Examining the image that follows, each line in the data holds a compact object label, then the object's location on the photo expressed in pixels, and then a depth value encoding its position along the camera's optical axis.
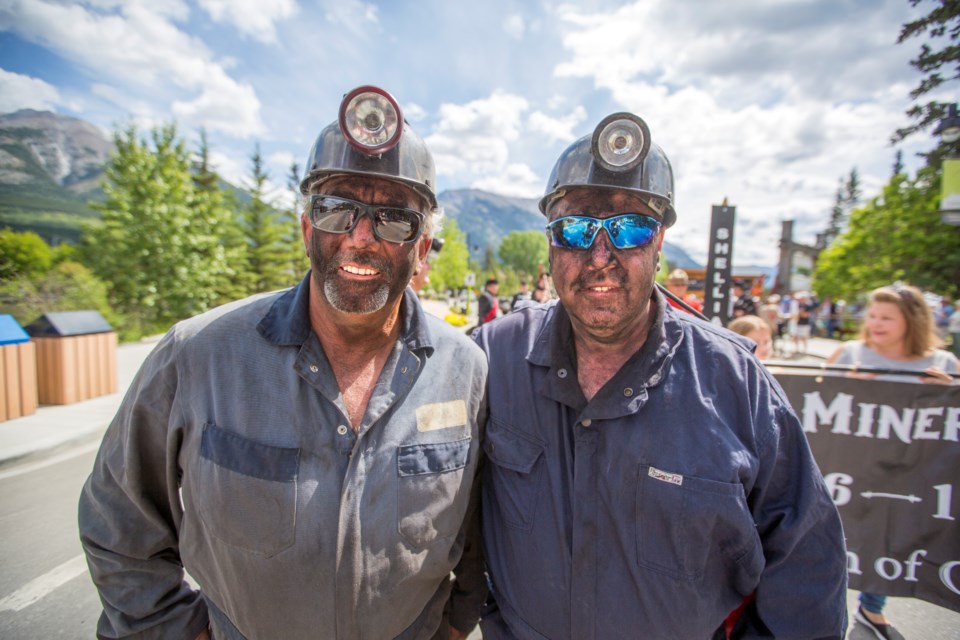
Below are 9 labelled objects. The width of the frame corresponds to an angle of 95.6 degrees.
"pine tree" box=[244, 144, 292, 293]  28.97
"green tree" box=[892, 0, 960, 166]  15.35
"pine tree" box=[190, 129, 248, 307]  19.03
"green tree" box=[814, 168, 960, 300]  15.70
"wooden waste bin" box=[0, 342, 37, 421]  6.20
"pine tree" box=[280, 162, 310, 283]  30.50
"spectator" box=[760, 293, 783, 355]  14.12
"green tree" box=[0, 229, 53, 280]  15.11
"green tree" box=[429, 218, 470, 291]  59.12
